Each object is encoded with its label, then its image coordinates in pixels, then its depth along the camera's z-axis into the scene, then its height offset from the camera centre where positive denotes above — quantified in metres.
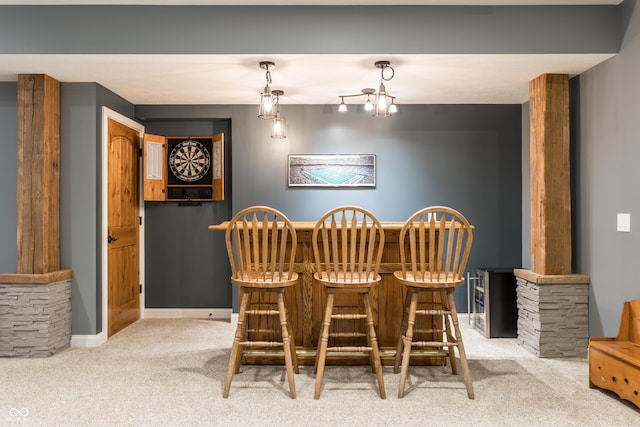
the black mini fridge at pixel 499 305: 4.00 -0.82
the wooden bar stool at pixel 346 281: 2.65 -0.41
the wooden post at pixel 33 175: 3.53 +0.27
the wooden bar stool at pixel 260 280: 2.65 -0.41
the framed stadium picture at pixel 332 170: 4.72 +0.40
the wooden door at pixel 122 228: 4.12 -0.17
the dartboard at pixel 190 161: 4.86 +0.51
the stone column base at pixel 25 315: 3.43 -0.77
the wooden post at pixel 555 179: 3.52 +0.23
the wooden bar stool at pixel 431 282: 2.65 -0.42
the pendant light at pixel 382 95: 3.30 +0.81
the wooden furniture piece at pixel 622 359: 2.44 -0.82
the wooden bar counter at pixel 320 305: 3.12 -0.64
